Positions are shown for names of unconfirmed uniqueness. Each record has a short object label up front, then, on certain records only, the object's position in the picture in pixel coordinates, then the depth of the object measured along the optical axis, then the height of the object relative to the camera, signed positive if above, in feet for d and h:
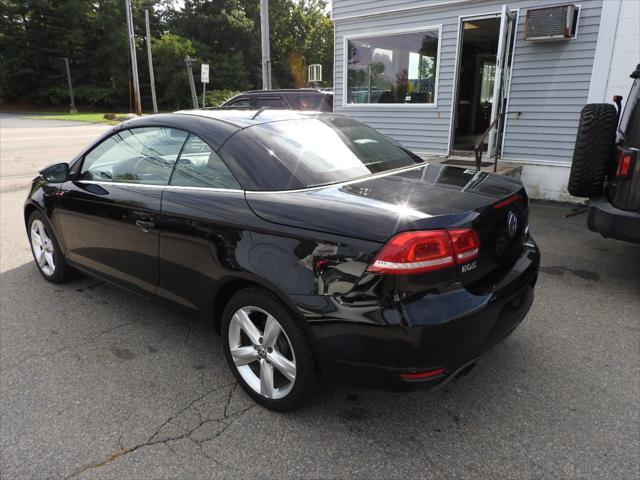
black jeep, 12.07 -1.75
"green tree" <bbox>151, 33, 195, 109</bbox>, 144.66 +8.65
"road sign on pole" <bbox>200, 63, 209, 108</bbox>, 62.48 +3.15
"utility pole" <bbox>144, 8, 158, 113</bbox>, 113.50 +9.63
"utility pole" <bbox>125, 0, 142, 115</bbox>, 100.94 +9.04
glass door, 24.39 +1.22
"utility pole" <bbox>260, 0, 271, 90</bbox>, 43.96 +5.03
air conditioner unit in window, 22.36 +3.62
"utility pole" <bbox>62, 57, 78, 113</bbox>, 134.72 -0.48
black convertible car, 6.84 -2.30
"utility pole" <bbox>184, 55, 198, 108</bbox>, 65.21 +4.70
